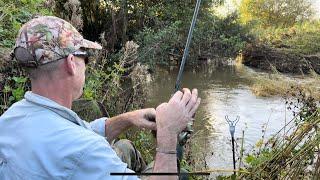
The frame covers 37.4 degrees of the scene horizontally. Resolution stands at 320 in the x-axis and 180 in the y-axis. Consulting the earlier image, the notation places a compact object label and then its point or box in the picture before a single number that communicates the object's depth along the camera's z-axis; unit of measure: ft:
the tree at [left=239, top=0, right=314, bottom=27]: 82.74
